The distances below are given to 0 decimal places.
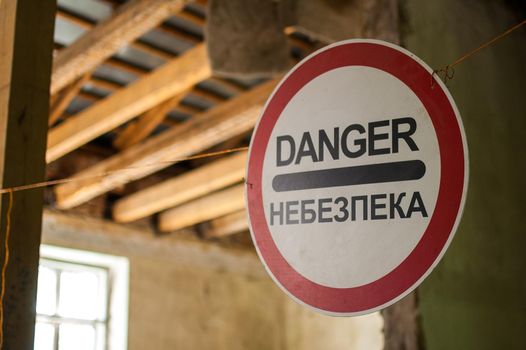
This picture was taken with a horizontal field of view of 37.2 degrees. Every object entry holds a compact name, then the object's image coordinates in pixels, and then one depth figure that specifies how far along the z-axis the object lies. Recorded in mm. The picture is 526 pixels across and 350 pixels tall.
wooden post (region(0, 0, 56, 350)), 2203
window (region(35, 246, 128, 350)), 5922
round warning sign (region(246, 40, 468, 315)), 1737
